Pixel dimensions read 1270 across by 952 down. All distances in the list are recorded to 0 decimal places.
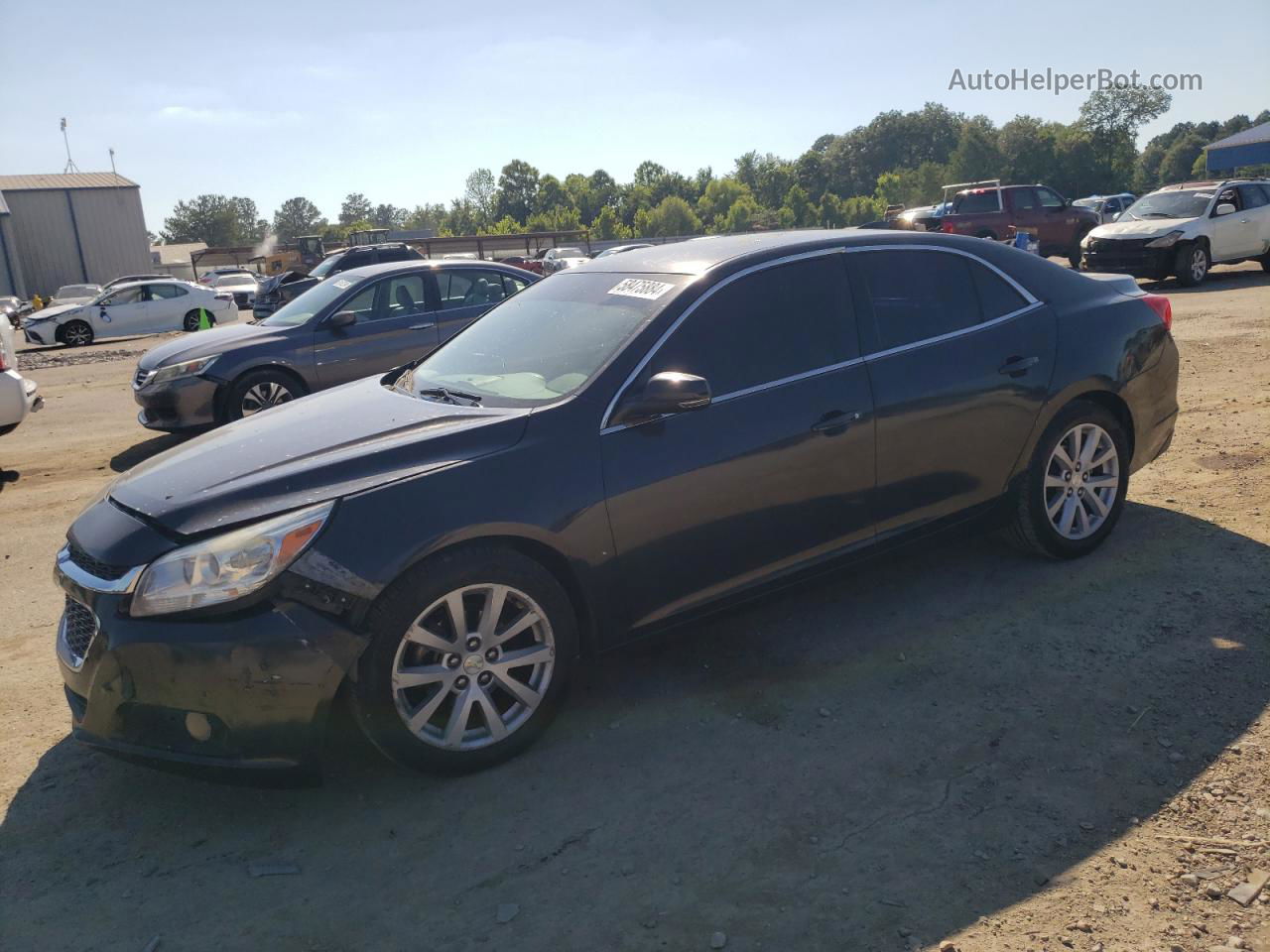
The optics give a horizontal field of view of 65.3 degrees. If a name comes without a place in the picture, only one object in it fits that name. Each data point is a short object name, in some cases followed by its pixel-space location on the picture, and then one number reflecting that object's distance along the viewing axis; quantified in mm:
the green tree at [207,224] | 125750
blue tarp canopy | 50219
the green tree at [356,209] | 184800
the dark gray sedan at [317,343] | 8914
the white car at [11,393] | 8211
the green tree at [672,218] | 92125
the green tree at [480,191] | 143650
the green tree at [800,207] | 95481
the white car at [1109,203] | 40906
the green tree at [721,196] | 110562
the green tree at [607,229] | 86375
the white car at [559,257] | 29633
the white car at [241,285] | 39469
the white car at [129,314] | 23859
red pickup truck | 23156
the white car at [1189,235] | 17250
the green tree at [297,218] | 170500
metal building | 65000
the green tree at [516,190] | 137500
